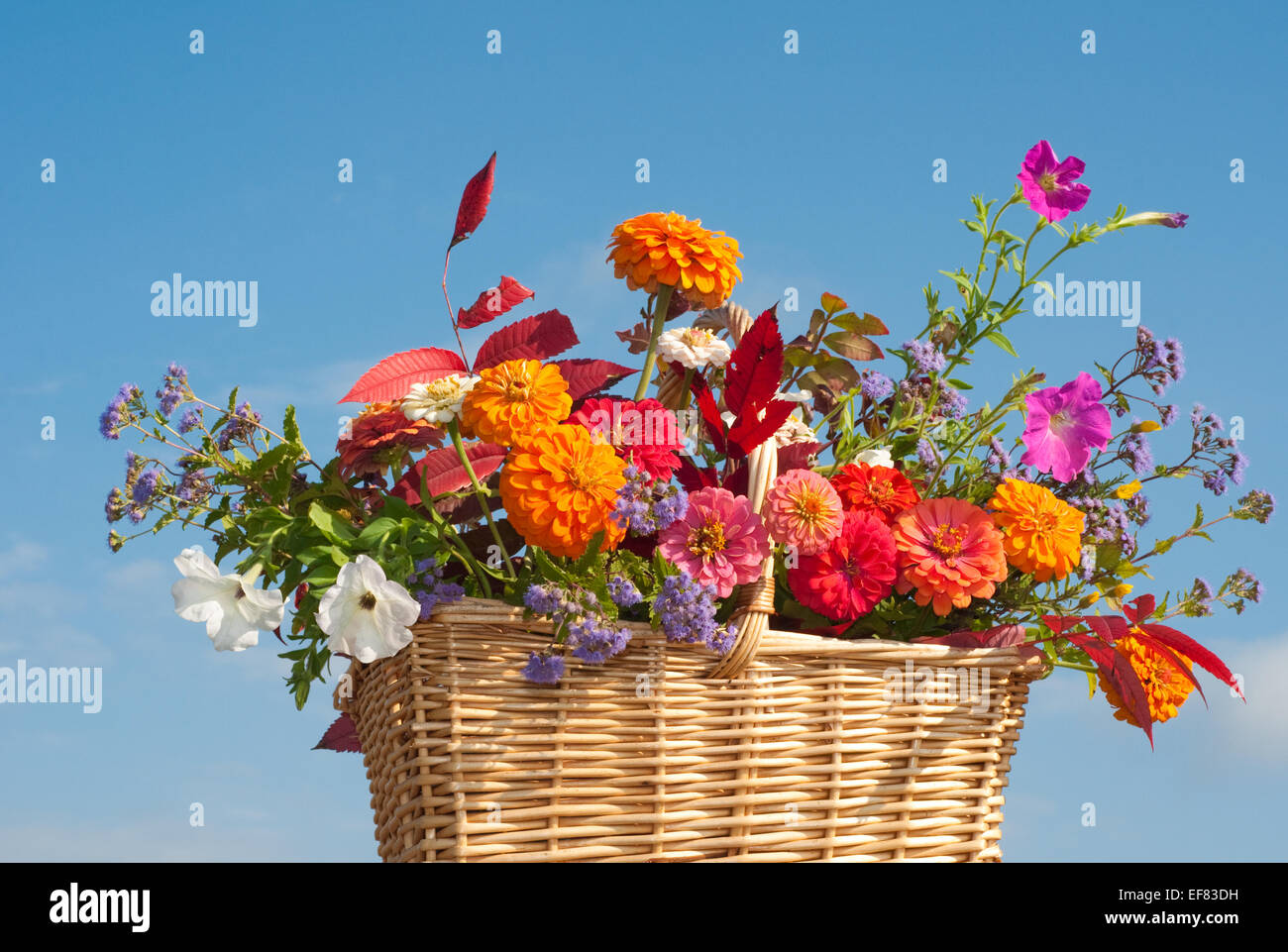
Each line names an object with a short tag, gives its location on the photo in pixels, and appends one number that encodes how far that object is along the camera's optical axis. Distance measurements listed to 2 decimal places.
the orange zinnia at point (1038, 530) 1.63
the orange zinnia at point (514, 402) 1.48
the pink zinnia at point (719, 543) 1.43
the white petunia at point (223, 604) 1.45
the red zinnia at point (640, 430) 1.52
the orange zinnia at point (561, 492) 1.40
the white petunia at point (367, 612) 1.35
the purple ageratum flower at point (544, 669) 1.39
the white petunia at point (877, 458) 1.81
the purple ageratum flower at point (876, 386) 1.86
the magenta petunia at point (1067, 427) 1.76
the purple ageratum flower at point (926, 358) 1.80
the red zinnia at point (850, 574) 1.53
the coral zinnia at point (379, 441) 1.60
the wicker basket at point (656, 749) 1.43
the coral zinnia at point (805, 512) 1.48
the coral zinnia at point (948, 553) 1.56
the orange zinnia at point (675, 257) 1.68
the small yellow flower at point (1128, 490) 1.84
